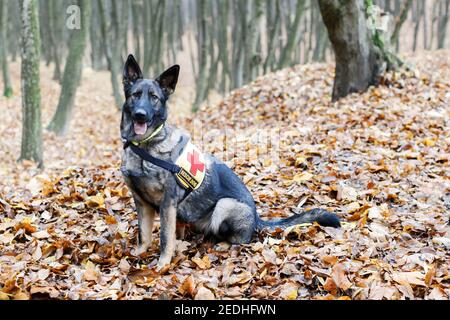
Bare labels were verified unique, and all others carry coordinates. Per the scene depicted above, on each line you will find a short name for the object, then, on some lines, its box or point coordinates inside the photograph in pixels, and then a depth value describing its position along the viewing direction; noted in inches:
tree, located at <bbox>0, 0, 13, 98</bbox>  806.2
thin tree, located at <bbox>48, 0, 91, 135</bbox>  604.1
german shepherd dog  180.7
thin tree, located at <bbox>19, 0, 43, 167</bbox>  404.2
